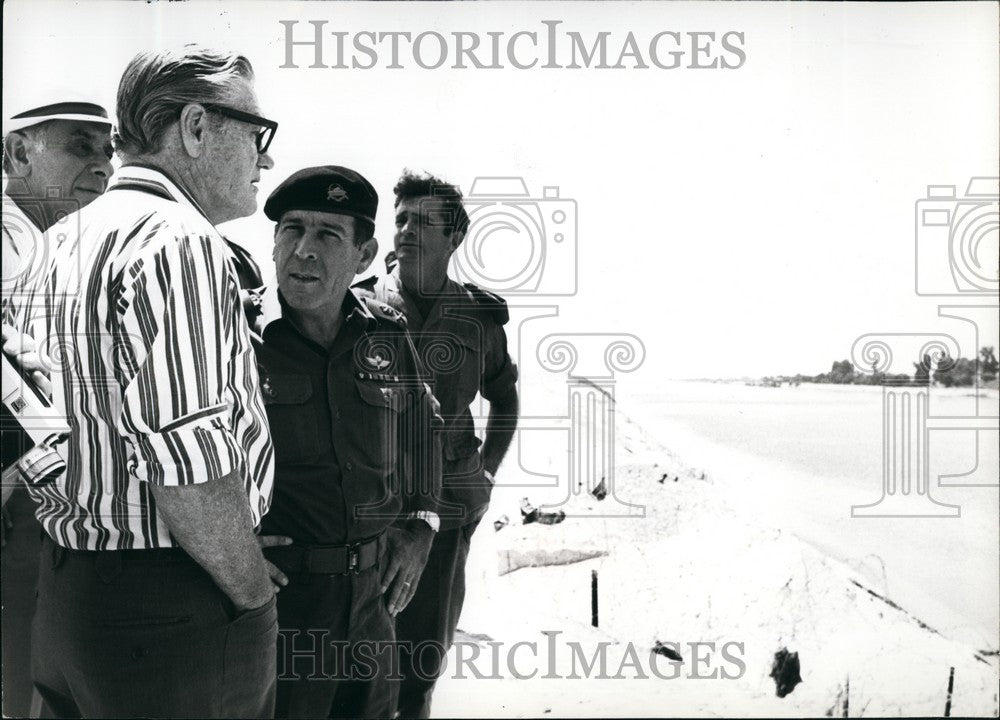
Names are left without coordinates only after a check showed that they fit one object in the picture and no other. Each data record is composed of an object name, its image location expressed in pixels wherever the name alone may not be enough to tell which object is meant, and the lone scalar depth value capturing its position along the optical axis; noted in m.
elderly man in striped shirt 2.10
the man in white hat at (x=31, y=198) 2.51
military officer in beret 2.46
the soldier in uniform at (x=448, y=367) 2.60
